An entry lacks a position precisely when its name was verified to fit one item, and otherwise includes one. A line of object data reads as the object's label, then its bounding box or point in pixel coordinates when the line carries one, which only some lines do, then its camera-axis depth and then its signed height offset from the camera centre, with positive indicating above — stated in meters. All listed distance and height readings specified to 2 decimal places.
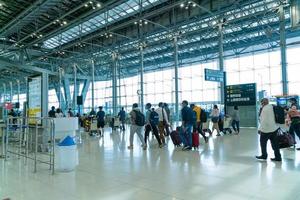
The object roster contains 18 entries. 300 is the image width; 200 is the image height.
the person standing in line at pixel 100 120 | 13.52 -0.67
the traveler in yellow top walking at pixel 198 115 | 9.52 -0.33
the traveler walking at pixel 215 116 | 11.92 -0.47
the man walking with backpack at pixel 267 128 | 6.11 -0.53
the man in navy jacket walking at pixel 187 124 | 8.32 -0.57
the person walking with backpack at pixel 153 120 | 9.20 -0.49
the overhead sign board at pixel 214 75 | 15.34 +1.80
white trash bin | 5.59 -0.99
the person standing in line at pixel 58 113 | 12.24 -0.26
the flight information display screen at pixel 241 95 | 15.72 +0.63
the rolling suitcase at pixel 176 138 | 9.05 -1.07
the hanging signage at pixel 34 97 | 8.09 +0.34
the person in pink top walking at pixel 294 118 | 7.13 -0.36
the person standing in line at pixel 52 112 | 12.88 -0.21
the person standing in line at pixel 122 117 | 16.64 -0.65
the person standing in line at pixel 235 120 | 12.74 -0.71
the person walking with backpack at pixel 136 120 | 8.69 -0.43
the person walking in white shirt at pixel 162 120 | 9.84 -0.51
